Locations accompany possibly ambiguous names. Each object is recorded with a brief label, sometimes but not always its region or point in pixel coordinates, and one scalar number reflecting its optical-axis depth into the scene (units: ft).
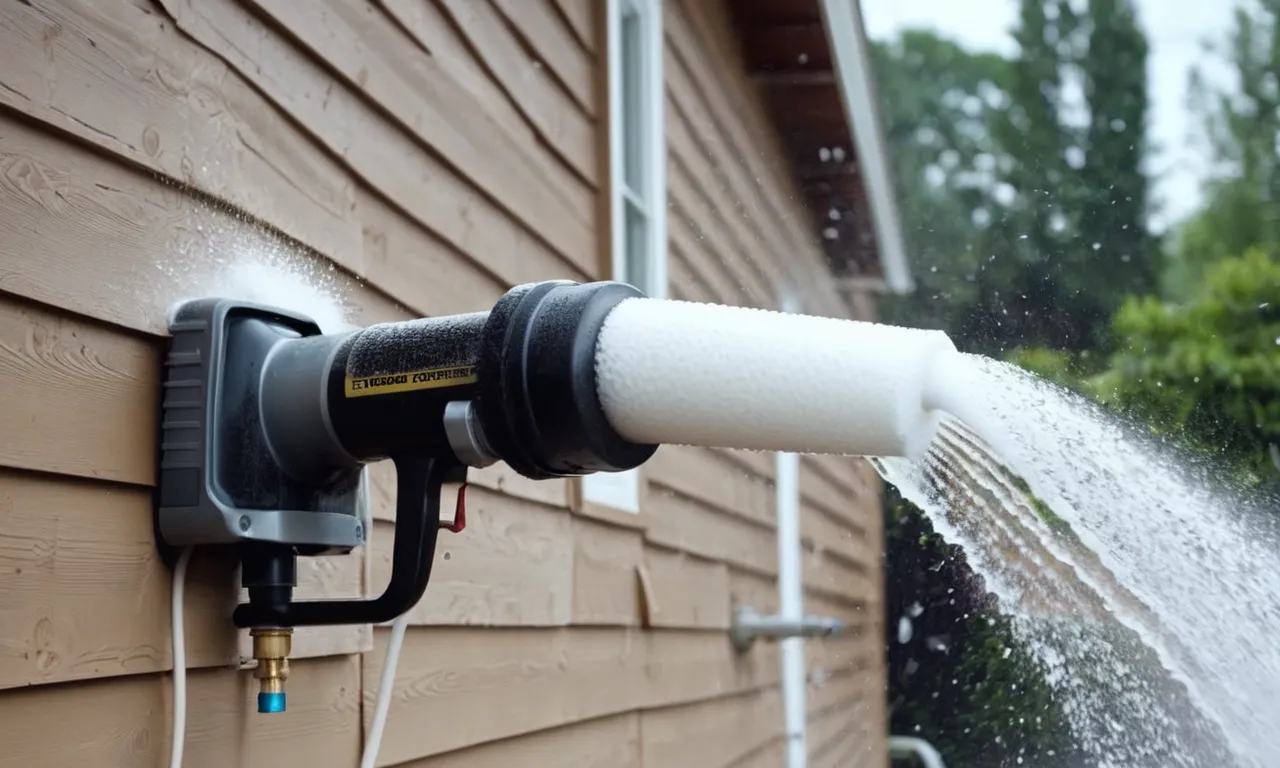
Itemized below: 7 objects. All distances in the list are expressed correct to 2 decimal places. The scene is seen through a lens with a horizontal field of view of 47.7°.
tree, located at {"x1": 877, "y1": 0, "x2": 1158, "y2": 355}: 48.65
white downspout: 18.30
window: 12.73
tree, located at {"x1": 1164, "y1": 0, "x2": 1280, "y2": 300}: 52.65
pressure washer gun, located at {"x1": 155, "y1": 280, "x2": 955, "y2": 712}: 4.05
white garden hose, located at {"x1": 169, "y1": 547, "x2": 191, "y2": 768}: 4.21
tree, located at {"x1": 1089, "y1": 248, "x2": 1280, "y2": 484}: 23.47
